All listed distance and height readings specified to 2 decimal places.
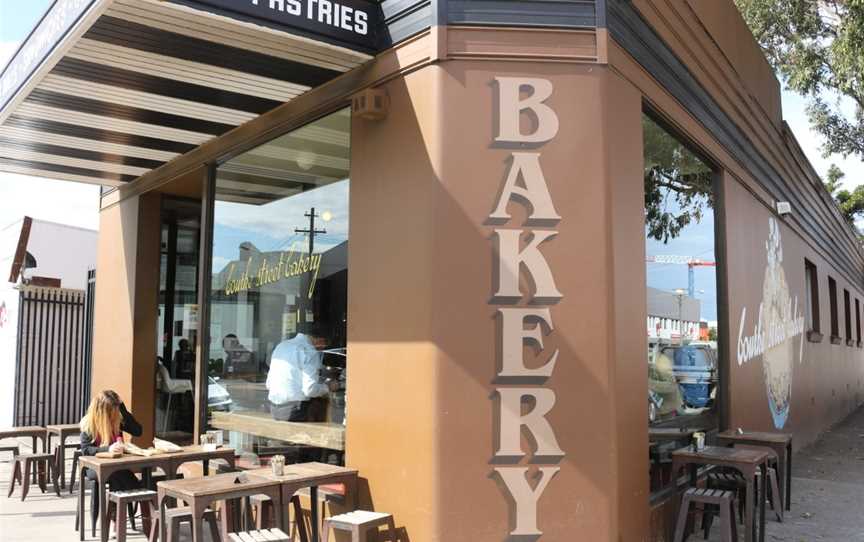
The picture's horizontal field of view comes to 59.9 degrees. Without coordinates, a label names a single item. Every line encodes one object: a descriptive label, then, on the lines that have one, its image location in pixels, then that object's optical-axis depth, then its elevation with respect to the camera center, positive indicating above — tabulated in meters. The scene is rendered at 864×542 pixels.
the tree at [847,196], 37.47 +6.81
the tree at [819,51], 11.89 +5.21
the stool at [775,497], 6.78 -1.52
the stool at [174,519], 4.85 -1.26
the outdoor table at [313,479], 4.69 -0.97
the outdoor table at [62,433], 8.03 -1.16
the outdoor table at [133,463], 5.57 -1.04
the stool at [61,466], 8.02 -1.49
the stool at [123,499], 5.40 -1.29
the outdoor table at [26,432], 8.28 -1.17
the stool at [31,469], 7.50 -1.48
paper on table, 6.22 -1.00
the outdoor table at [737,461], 5.46 -0.97
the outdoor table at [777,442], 6.92 -1.04
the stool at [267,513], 5.21 -1.31
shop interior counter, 5.66 -0.84
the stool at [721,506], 5.29 -1.27
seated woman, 6.39 -0.83
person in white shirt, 6.00 -0.39
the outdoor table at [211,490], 4.35 -0.97
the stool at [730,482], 6.19 -1.26
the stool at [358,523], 4.44 -1.17
